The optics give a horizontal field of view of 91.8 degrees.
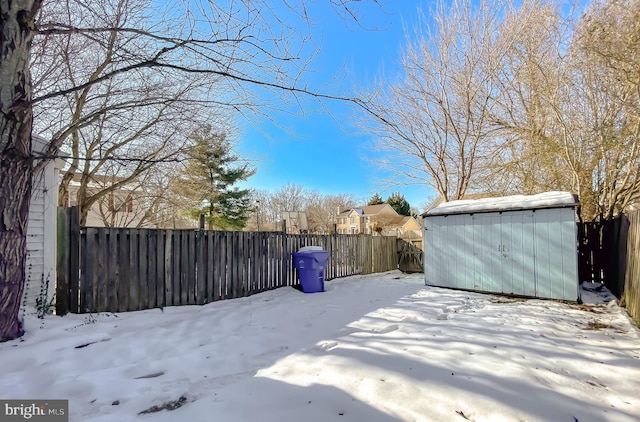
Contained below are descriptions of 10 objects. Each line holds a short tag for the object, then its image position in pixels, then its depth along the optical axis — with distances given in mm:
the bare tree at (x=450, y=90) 9086
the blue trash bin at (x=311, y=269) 6629
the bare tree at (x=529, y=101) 7523
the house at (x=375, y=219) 35000
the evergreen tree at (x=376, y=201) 44531
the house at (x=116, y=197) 9304
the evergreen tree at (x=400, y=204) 42688
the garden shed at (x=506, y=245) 5551
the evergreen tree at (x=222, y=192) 15406
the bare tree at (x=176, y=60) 2777
